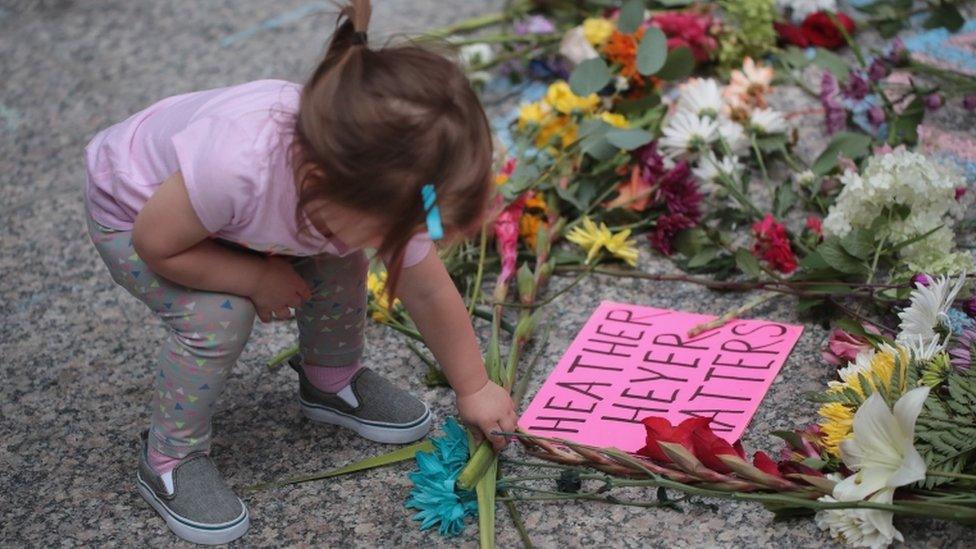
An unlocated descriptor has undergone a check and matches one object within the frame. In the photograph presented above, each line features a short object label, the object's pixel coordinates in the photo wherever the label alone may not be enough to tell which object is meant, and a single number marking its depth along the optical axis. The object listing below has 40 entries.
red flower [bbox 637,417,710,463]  1.59
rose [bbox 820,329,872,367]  1.76
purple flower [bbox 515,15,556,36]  2.94
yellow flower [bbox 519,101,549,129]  2.48
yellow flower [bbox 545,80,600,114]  2.46
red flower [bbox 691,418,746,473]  1.55
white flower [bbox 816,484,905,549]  1.45
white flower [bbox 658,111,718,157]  2.29
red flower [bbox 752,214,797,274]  2.08
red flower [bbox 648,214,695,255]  2.17
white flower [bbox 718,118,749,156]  2.33
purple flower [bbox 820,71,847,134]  2.43
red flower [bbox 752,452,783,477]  1.55
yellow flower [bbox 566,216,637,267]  2.17
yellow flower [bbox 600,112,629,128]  2.40
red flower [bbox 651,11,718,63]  2.69
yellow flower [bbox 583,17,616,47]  2.67
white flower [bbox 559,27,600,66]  2.65
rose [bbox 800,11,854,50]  2.77
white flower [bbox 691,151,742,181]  2.25
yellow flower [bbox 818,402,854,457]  1.55
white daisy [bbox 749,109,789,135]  2.36
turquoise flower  1.61
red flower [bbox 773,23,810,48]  2.78
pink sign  1.79
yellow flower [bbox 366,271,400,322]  2.06
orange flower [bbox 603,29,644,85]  2.55
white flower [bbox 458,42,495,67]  2.89
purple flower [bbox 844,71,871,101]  2.43
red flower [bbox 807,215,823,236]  2.11
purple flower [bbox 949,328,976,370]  1.59
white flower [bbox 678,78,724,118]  2.35
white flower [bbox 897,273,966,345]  1.65
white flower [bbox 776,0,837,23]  2.79
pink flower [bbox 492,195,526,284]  2.11
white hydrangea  1.93
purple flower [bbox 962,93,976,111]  2.43
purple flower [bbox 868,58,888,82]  2.46
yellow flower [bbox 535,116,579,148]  2.43
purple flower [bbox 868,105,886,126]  2.38
